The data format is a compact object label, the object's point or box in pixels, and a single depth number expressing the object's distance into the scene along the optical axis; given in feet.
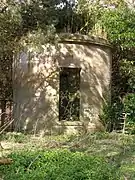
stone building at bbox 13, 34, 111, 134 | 42.88
